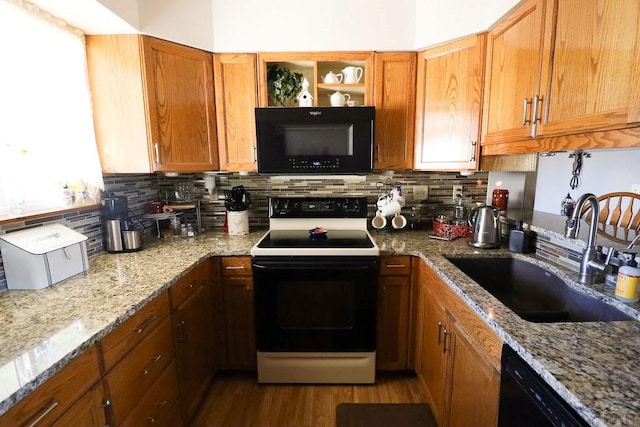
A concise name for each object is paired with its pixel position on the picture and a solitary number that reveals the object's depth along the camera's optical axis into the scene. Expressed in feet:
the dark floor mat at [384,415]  5.11
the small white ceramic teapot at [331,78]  6.11
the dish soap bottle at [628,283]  3.10
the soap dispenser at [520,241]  5.12
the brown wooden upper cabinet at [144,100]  5.14
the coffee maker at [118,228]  5.43
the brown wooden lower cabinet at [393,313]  5.81
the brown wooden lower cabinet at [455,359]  3.26
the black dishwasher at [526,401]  2.14
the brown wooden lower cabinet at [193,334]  4.71
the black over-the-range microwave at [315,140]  5.78
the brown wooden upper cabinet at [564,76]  2.79
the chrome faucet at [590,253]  3.49
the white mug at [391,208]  6.72
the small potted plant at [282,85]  6.27
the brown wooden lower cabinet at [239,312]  5.84
